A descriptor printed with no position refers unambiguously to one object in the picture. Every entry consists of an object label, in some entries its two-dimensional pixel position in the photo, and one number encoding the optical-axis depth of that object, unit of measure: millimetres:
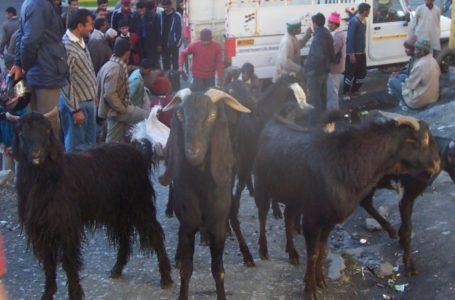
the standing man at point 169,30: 14664
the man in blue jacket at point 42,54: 7223
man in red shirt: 12672
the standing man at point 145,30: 14289
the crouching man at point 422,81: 11656
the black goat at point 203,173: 5473
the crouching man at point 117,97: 7914
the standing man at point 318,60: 12344
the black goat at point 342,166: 5969
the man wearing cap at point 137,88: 9008
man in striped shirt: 7605
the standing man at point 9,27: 13883
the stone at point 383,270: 6883
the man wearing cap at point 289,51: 12789
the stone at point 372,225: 7961
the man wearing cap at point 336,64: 12883
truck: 13453
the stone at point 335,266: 6781
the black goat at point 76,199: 5395
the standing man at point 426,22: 14539
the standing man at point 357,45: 13680
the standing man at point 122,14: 14148
